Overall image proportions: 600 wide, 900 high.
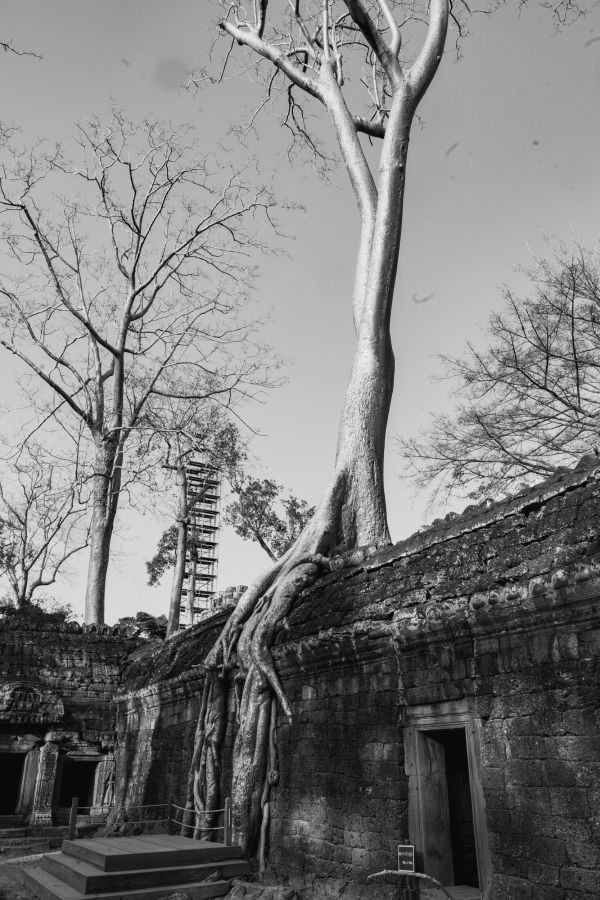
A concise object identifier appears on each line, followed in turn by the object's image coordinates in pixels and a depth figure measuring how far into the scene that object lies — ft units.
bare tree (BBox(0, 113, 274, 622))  55.36
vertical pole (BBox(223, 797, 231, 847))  22.17
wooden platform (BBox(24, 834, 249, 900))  18.83
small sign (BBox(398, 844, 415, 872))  16.25
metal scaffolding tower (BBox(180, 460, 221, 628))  66.69
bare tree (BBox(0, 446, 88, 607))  83.15
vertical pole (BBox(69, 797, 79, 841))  27.22
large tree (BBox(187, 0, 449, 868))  23.41
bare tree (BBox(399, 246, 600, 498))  39.58
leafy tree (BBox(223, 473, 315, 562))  74.43
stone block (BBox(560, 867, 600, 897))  13.12
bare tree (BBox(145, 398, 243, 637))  56.78
